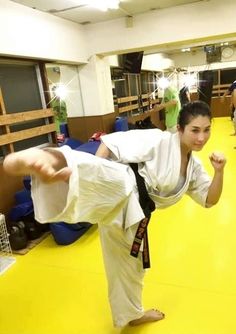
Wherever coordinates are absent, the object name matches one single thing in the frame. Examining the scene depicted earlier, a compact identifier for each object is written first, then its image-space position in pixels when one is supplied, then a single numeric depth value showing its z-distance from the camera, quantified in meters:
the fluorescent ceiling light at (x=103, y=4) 3.22
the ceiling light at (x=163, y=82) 8.54
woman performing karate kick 0.89
